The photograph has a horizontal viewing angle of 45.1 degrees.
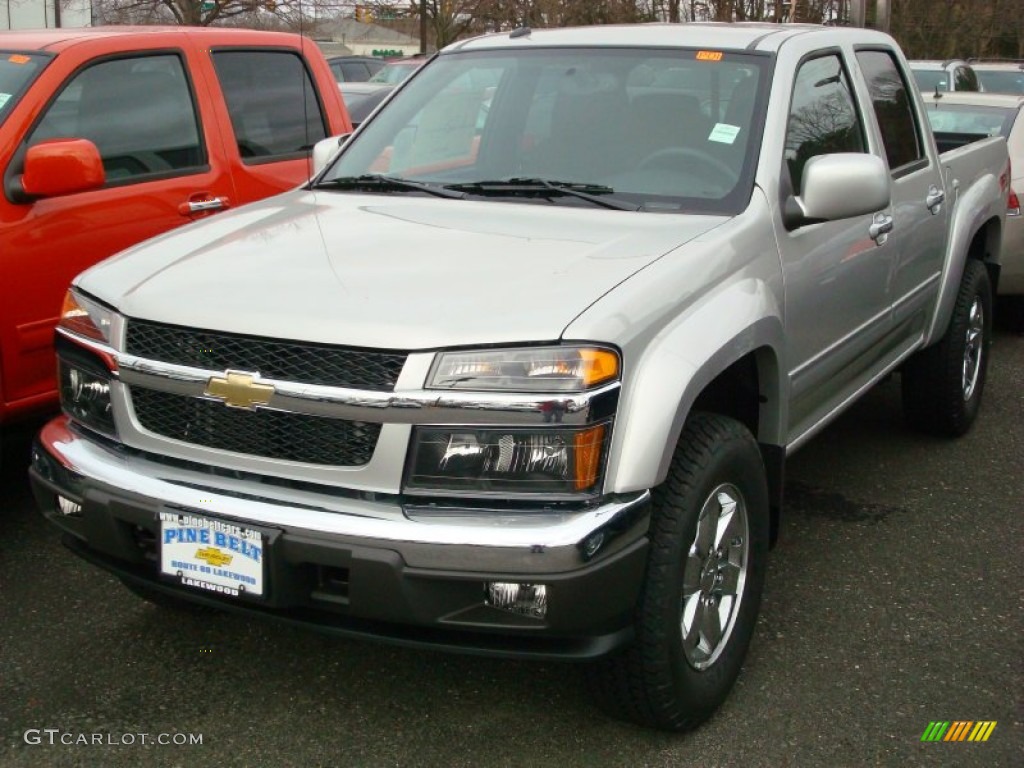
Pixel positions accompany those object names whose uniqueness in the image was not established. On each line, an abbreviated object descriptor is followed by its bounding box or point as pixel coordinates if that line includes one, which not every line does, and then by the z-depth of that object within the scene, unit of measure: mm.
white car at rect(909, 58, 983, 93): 13164
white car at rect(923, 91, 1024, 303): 7277
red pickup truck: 4281
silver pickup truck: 2639
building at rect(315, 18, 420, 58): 65250
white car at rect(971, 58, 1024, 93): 14781
